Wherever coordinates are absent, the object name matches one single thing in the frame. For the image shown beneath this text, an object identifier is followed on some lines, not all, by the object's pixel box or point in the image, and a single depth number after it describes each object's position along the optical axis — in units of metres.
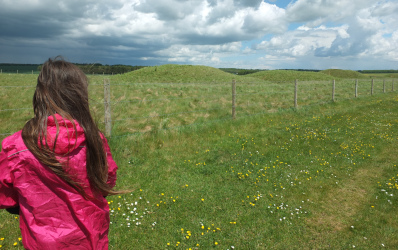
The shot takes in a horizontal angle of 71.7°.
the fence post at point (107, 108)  7.90
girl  1.70
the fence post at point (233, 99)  11.68
